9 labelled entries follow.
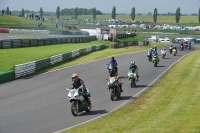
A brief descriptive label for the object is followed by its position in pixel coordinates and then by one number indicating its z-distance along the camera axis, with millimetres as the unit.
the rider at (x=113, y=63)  29281
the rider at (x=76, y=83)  18094
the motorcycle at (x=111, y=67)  29025
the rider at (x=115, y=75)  22536
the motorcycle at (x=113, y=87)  21766
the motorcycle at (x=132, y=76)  26953
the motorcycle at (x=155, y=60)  40094
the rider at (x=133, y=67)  27375
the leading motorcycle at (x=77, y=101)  17669
